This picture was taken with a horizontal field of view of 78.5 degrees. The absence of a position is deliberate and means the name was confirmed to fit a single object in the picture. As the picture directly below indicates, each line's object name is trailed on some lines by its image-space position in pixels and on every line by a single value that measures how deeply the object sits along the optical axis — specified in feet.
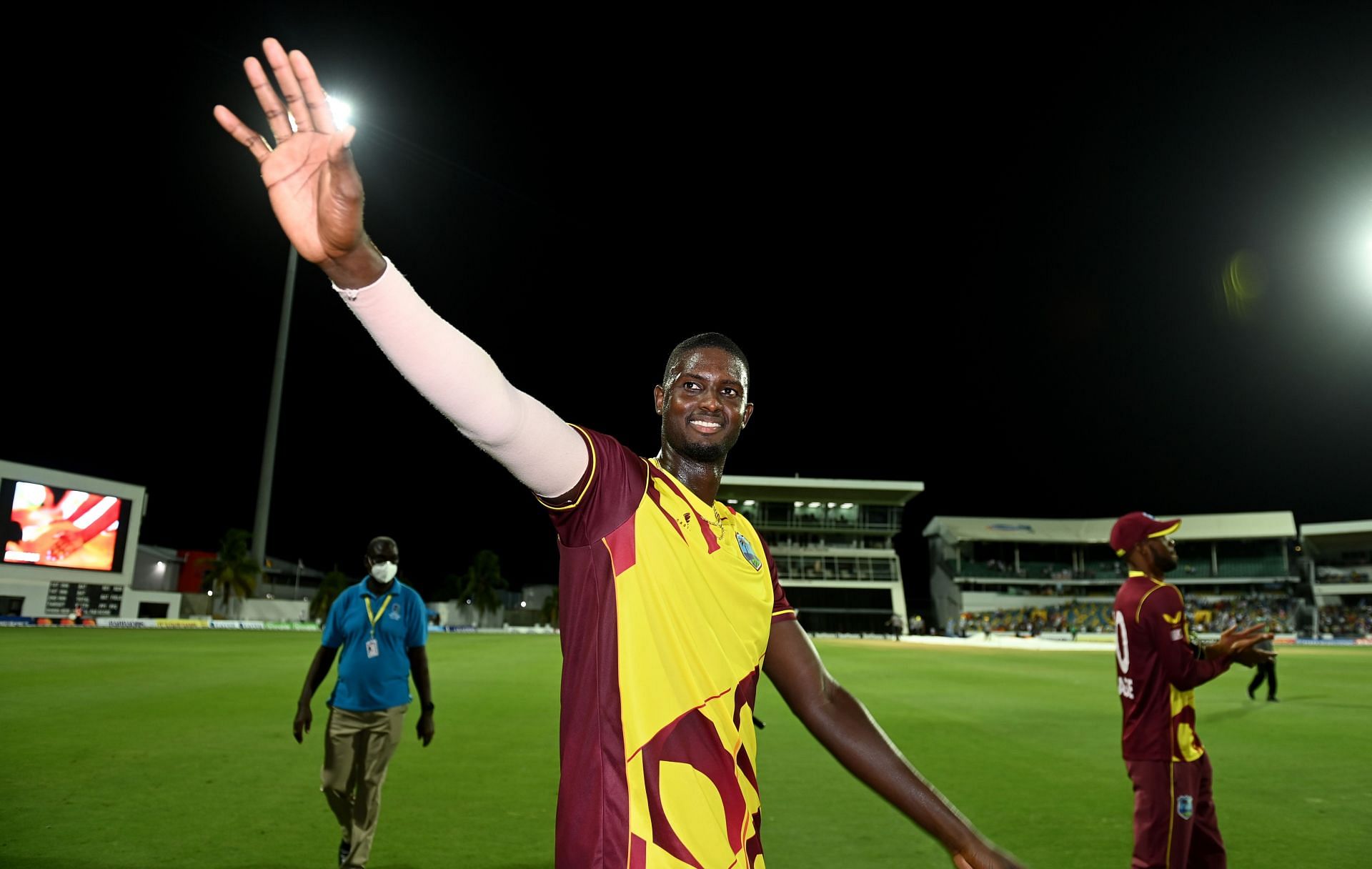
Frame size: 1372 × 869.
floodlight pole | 164.76
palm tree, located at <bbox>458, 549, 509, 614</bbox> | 272.31
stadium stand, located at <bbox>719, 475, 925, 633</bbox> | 256.93
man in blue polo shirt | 21.62
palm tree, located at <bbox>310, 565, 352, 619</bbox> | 226.58
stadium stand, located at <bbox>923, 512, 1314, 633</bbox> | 235.20
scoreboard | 156.46
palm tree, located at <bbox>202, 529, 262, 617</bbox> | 224.53
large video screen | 151.43
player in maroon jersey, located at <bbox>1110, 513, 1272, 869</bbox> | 16.24
